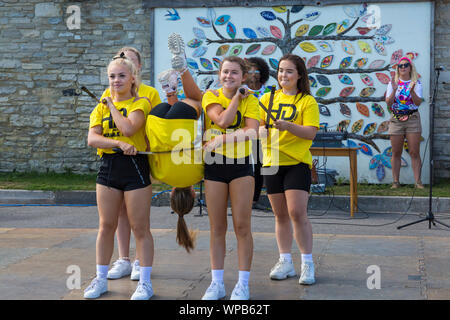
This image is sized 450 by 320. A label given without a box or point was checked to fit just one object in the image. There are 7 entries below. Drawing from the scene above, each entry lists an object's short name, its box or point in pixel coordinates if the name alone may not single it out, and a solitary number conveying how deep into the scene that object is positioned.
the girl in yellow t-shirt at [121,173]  8.40
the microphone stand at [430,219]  14.22
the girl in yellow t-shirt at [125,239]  9.28
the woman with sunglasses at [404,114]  19.86
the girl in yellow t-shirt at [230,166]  8.14
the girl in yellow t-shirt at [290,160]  9.17
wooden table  16.97
